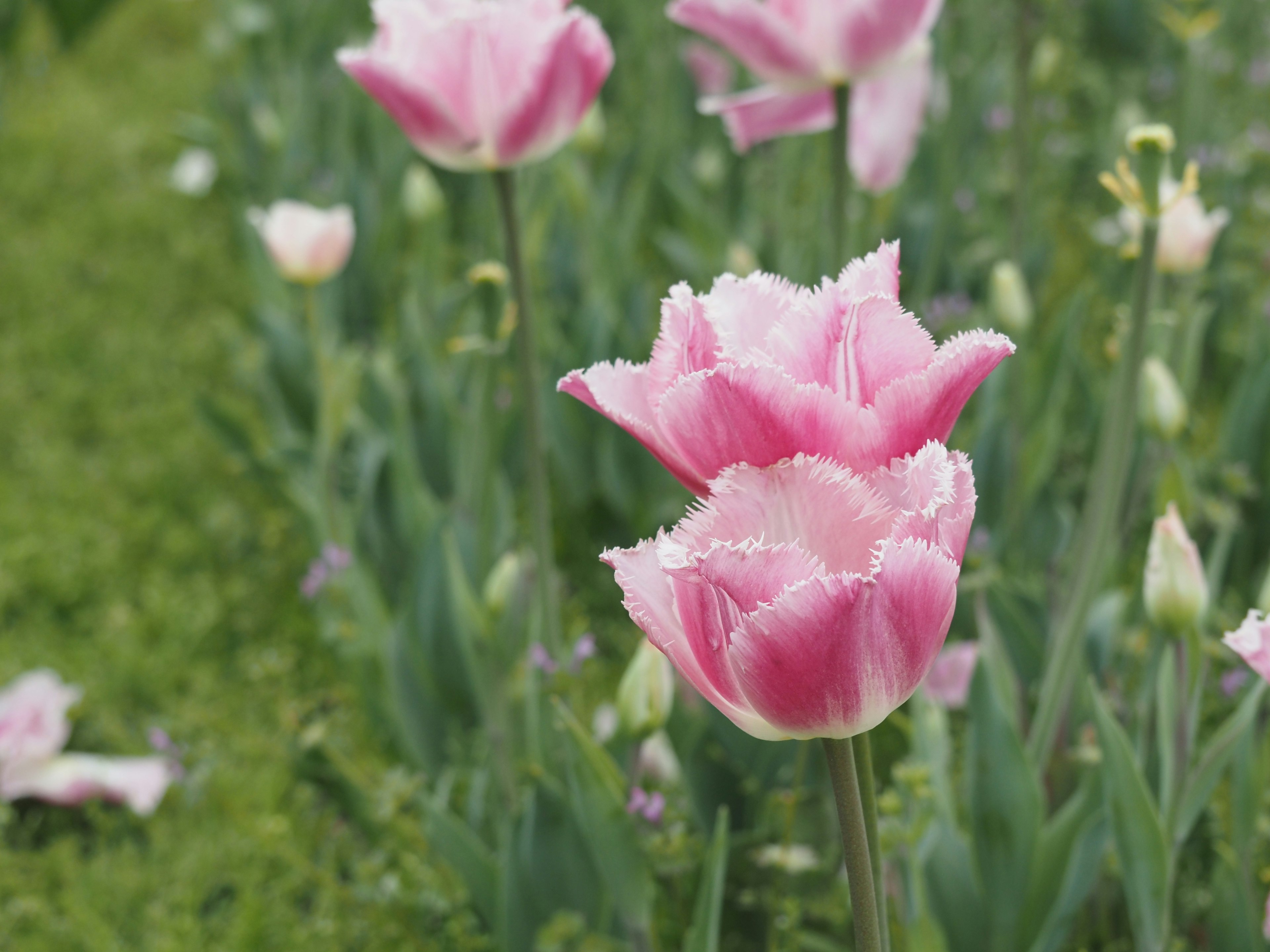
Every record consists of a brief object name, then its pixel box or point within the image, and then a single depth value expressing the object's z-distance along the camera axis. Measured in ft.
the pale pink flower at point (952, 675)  4.45
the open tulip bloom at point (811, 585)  2.36
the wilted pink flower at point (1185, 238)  3.85
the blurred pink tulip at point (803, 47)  3.32
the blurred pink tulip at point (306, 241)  5.61
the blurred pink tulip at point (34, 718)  5.60
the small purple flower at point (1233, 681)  3.93
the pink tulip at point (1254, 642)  2.61
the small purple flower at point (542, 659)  3.56
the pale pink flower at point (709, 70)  11.42
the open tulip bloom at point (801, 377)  2.42
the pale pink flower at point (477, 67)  3.21
